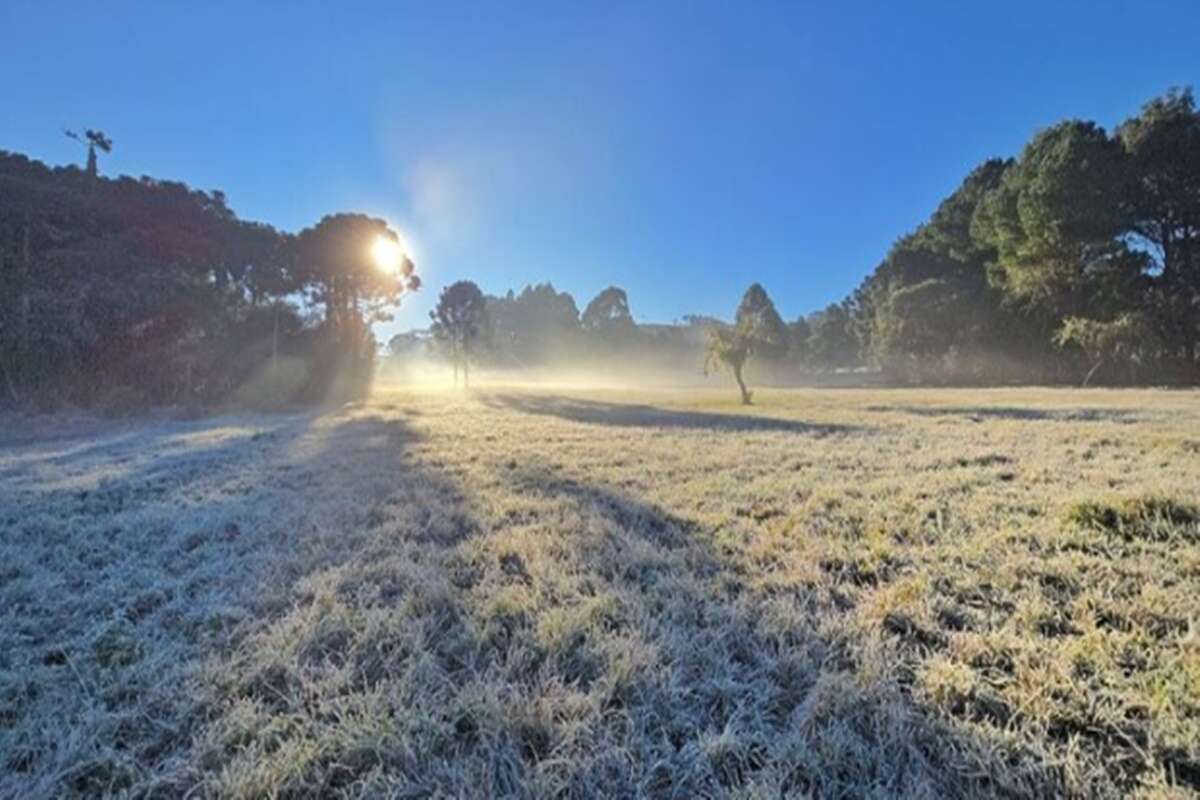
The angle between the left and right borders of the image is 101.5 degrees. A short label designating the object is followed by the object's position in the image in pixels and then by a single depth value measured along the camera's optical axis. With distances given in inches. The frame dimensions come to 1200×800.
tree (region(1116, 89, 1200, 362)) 906.1
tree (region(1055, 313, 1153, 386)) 886.4
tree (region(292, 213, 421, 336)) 1019.3
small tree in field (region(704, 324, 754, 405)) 881.5
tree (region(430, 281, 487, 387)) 1612.9
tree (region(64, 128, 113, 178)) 851.4
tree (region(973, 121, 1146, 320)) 917.2
